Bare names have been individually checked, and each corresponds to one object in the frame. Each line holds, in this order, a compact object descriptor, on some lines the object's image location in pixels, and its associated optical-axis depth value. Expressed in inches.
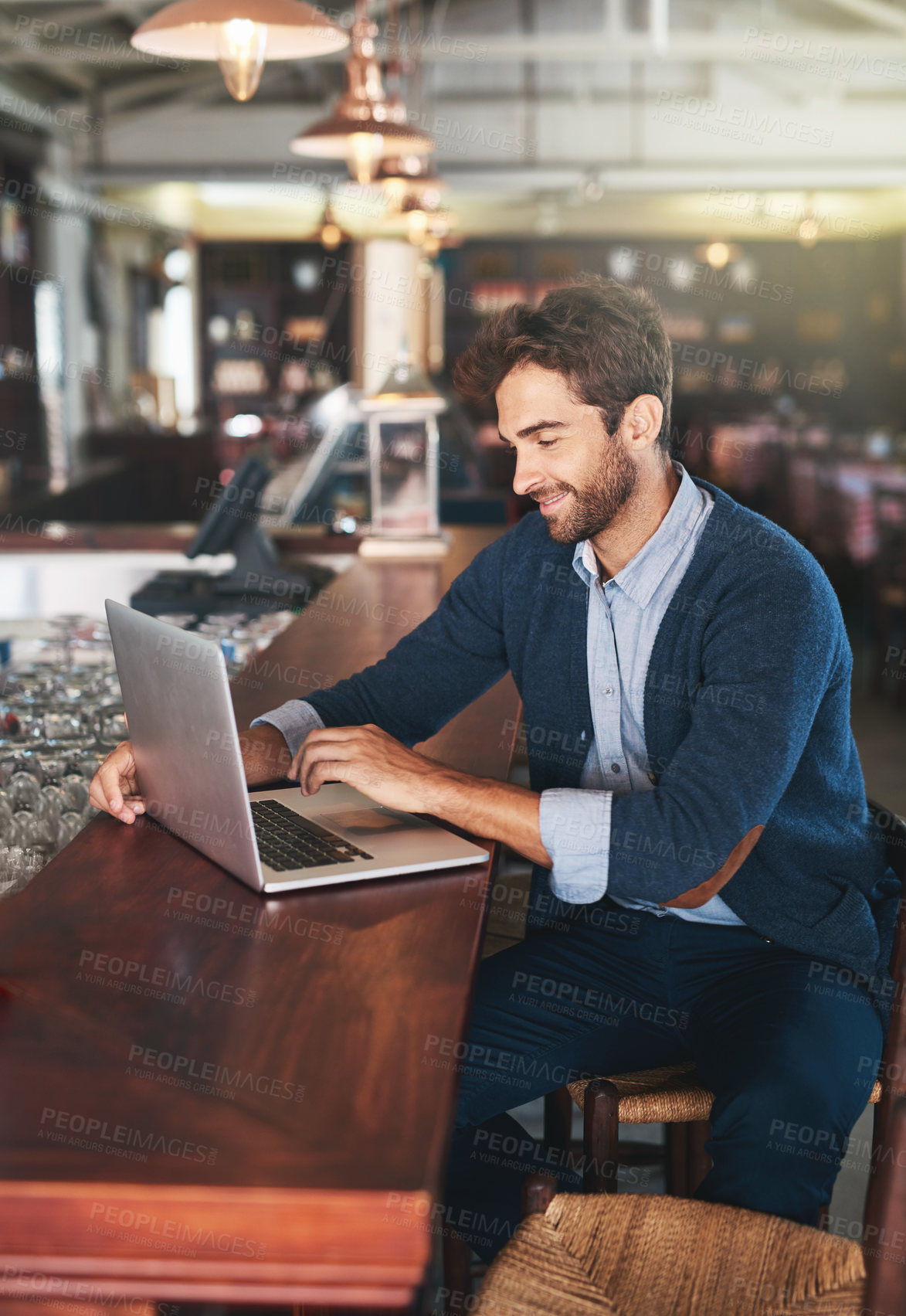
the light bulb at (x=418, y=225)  283.6
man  61.3
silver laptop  52.1
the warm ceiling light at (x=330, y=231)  325.8
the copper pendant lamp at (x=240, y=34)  90.4
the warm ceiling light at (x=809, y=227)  448.8
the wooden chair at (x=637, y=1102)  65.0
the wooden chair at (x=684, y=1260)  49.7
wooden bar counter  35.1
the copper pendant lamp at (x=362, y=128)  134.8
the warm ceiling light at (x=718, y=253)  567.8
